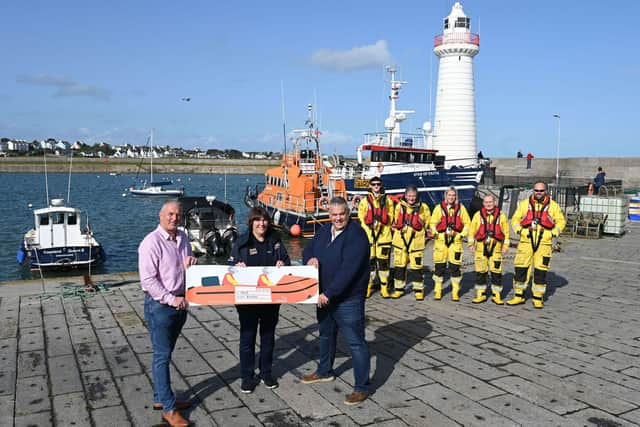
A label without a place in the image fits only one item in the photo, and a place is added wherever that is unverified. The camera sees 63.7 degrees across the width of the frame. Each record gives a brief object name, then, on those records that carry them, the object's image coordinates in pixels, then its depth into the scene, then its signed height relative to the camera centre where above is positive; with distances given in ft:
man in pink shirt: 12.14 -3.03
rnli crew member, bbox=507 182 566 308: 23.76 -2.83
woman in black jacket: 13.99 -2.58
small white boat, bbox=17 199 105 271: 52.47 -7.59
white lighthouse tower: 89.56 +14.35
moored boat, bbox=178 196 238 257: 65.46 -7.44
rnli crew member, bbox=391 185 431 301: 24.93 -3.13
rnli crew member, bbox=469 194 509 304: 24.39 -3.35
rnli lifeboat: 79.71 -3.04
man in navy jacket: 13.57 -2.93
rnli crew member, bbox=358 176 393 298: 25.34 -2.56
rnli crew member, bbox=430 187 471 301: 24.67 -3.04
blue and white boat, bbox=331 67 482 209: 76.48 +0.48
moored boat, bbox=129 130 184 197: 186.39 -8.42
